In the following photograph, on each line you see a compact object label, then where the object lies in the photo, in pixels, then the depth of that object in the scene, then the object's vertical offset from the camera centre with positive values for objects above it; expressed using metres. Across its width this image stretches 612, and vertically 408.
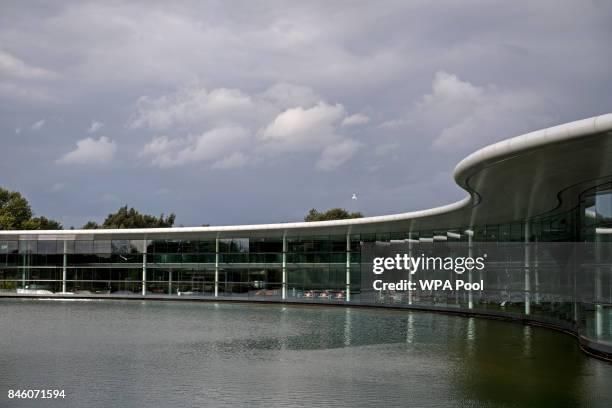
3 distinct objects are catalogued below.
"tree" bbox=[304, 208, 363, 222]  86.44 +5.82
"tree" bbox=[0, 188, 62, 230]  76.14 +5.14
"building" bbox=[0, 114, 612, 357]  19.55 +0.83
